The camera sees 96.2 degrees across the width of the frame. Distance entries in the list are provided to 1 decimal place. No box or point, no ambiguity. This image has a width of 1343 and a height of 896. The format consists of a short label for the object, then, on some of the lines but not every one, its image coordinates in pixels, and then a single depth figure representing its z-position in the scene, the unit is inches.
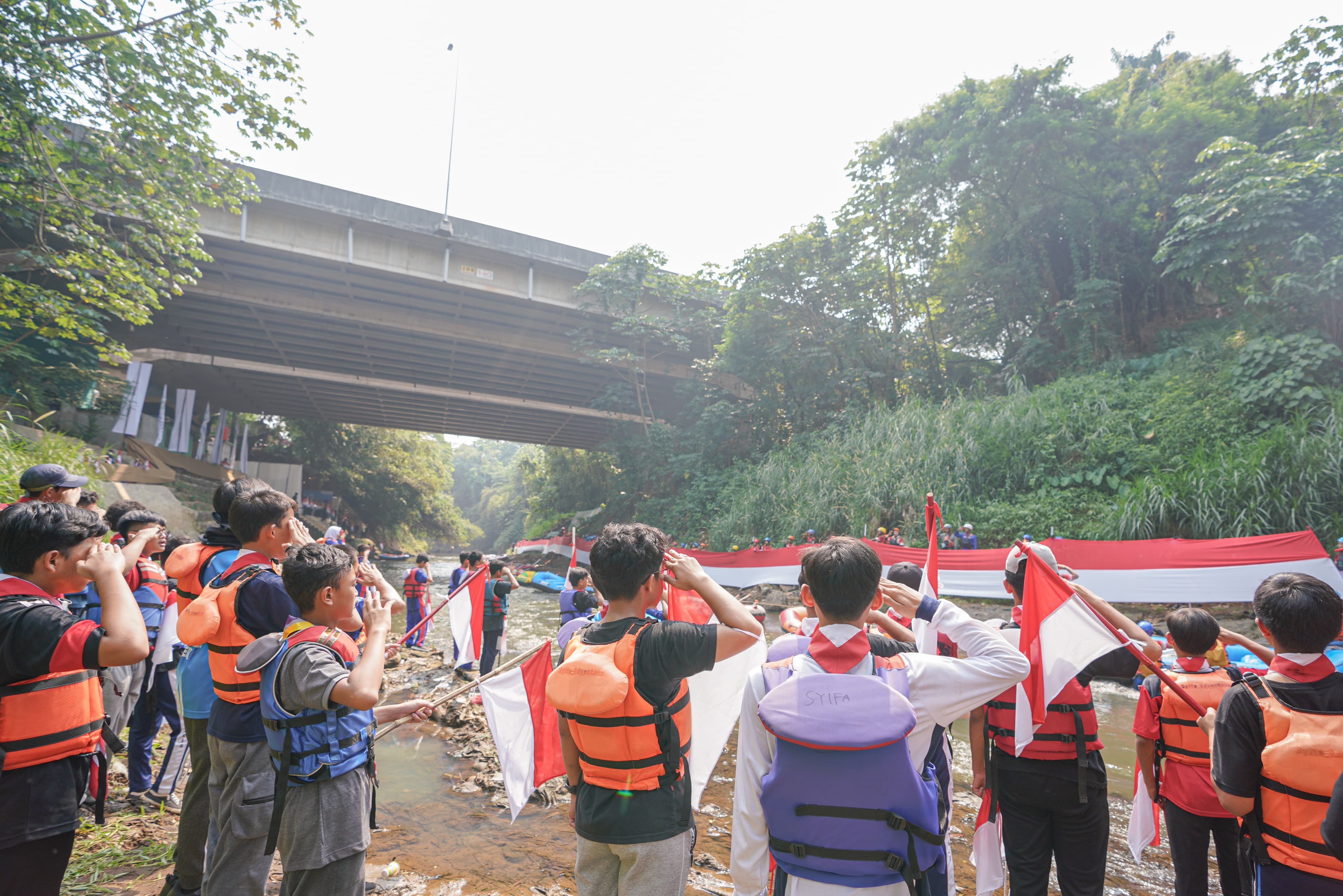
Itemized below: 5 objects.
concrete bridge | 732.0
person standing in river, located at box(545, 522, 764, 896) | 80.0
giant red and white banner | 289.9
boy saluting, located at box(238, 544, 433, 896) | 85.7
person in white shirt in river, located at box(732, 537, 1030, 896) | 66.7
